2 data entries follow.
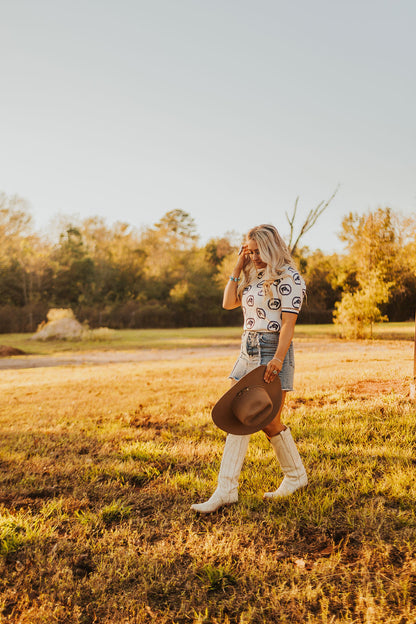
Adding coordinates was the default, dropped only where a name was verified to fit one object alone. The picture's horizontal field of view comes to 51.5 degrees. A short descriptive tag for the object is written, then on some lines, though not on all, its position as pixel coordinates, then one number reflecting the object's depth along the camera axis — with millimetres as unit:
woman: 2756
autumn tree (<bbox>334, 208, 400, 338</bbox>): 19531
